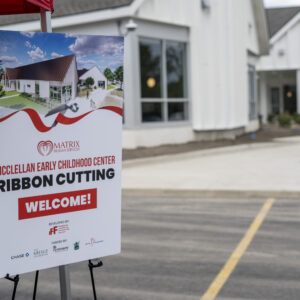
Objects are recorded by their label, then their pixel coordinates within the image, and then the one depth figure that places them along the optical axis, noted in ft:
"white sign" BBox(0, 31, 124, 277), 10.96
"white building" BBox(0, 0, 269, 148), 59.00
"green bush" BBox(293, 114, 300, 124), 107.84
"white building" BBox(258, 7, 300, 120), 118.01
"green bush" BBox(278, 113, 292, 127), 99.71
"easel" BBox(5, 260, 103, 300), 12.33
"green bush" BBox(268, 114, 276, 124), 120.67
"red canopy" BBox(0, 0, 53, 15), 13.94
